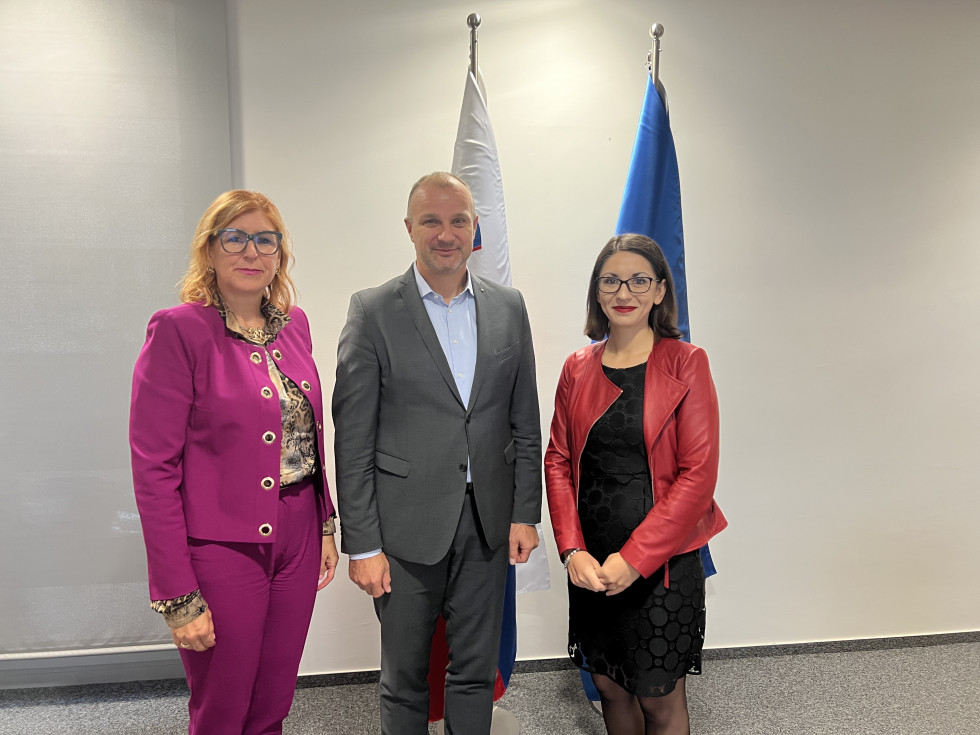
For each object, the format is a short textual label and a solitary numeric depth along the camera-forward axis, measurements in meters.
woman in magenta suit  1.57
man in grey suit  1.84
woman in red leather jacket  1.82
